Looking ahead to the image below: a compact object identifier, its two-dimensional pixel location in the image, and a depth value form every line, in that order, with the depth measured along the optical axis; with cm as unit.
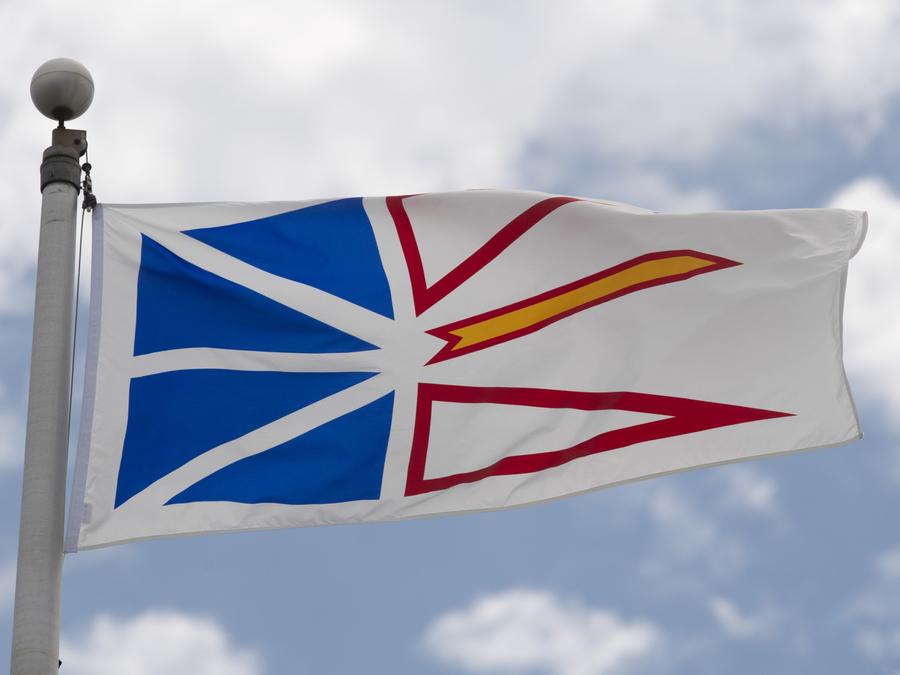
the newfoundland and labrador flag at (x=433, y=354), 877
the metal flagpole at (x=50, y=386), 738
